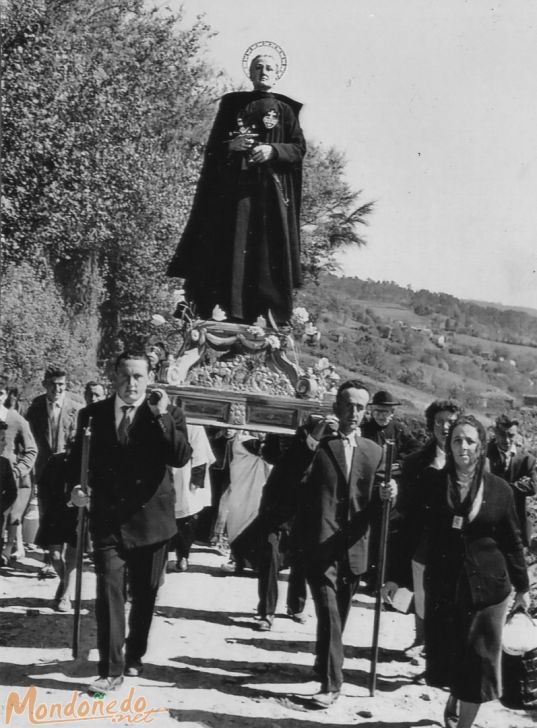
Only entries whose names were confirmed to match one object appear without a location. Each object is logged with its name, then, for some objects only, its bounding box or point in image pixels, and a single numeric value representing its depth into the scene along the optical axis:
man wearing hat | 6.82
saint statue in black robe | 8.36
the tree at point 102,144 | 13.28
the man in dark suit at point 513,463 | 6.75
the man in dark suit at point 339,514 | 5.14
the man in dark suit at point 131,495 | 5.04
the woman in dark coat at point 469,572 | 4.49
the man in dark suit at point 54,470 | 6.25
